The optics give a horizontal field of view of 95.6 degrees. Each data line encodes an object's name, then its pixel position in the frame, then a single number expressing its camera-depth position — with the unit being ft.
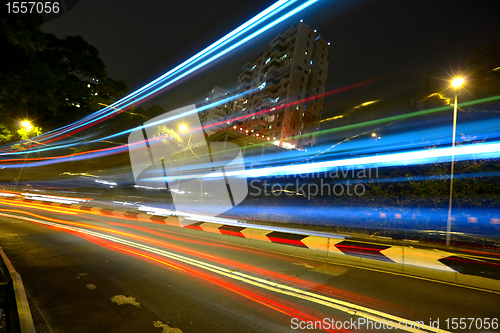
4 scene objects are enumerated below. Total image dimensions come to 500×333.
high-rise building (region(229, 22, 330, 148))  200.23
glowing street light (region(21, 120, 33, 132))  70.48
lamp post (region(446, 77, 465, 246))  29.39
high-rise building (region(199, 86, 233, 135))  320.09
